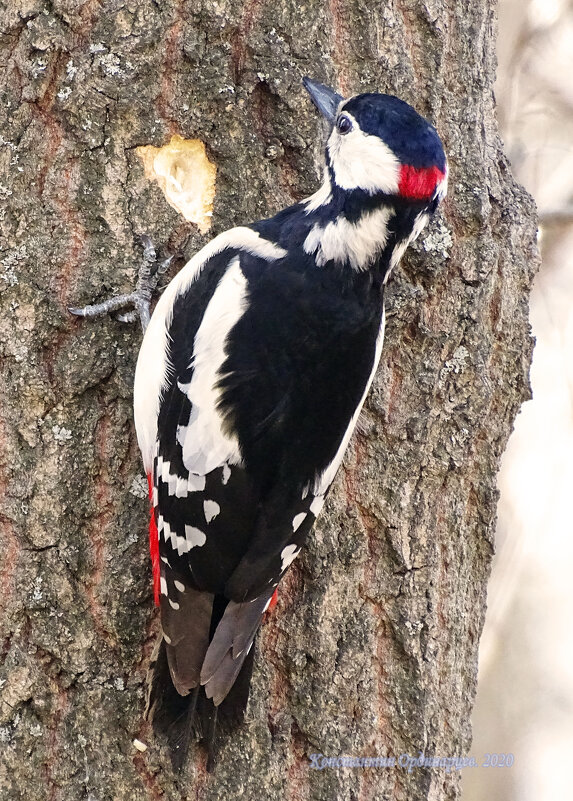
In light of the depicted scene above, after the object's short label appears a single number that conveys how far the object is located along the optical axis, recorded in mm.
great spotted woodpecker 3692
